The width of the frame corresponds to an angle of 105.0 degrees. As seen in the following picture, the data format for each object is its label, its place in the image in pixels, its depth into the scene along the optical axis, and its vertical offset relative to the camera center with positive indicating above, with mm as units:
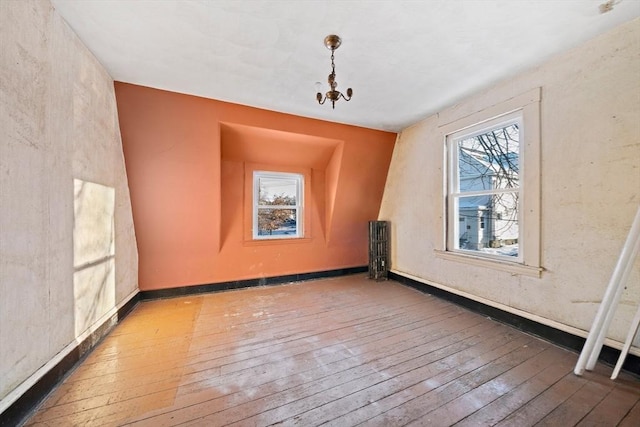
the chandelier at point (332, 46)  1746 +1233
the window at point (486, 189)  2453 +263
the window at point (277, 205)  3775 +129
